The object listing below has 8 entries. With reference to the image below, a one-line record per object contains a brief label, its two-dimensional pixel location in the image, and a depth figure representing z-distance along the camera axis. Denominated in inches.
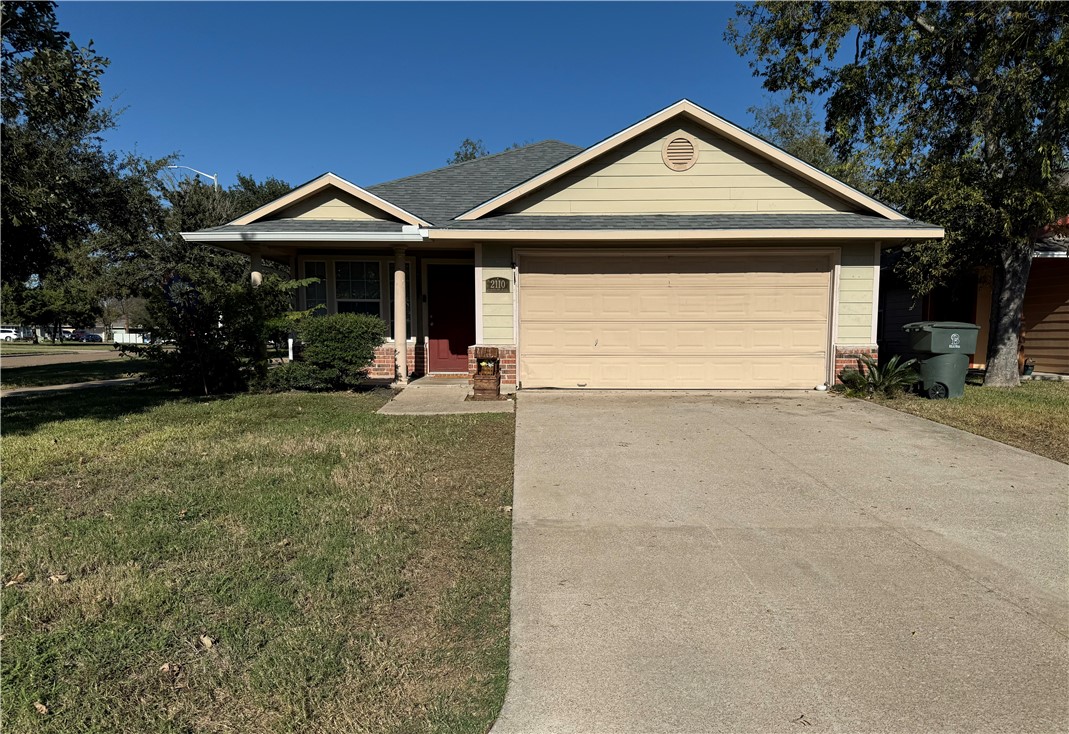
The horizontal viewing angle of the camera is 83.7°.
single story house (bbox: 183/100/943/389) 385.7
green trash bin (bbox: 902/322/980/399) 360.8
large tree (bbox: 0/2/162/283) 309.0
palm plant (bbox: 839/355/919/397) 370.0
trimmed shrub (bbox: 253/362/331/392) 391.5
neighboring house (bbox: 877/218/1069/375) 506.3
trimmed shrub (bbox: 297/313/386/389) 386.9
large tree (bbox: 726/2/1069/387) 361.7
